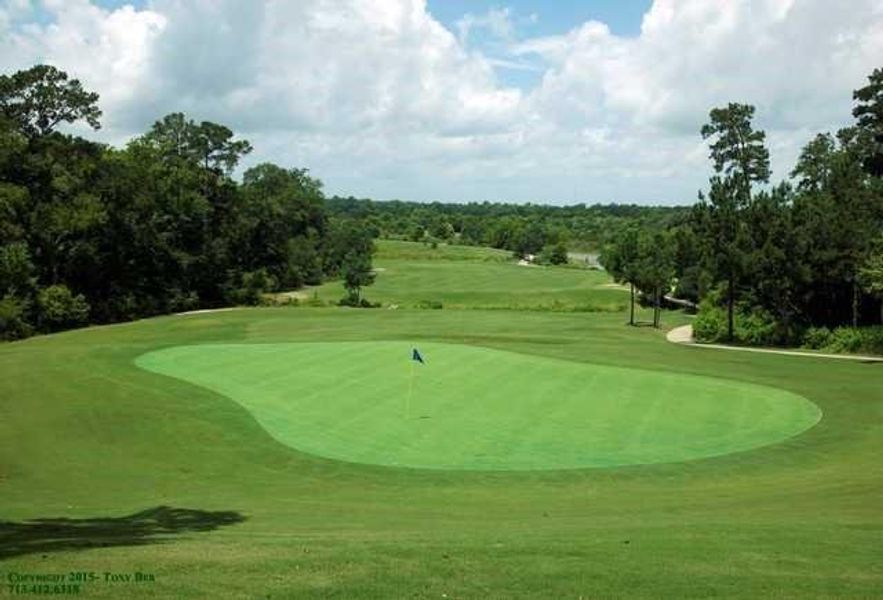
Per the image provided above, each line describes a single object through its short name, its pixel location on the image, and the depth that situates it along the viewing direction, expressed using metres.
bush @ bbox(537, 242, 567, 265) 150.50
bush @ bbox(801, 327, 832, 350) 45.75
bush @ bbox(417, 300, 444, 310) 82.96
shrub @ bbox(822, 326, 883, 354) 43.12
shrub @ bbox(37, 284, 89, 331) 61.91
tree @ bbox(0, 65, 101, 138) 65.31
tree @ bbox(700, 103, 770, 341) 47.06
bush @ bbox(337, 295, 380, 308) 81.78
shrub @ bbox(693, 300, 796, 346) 48.25
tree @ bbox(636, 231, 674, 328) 59.06
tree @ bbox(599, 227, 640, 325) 59.98
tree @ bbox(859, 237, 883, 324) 38.75
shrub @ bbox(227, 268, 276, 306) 83.69
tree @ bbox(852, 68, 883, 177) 60.78
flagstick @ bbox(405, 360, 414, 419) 25.26
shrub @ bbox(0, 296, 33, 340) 55.16
